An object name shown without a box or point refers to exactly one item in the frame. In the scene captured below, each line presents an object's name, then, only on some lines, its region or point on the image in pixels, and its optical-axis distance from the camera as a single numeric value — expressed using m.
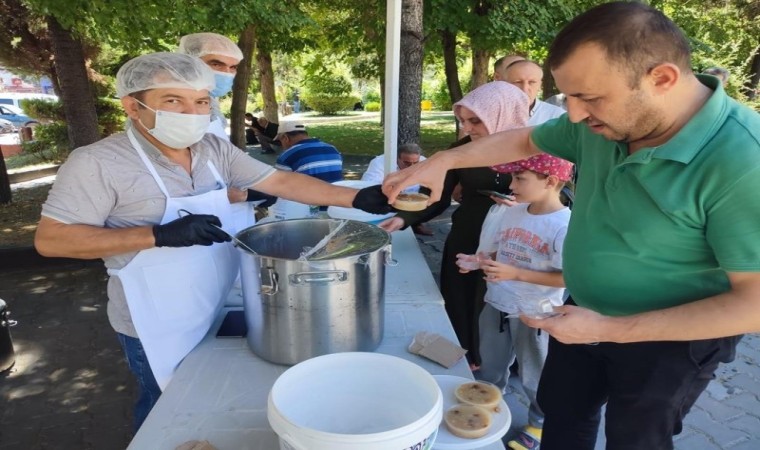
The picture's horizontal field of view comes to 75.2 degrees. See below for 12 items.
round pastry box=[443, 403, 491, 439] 1.20
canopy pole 3.13
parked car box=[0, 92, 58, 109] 22.53
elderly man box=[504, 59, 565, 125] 3.19
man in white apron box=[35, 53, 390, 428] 1.50
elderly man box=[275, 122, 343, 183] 4.36
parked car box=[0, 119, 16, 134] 17.11
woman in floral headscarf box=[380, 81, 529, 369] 2.45
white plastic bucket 1.07
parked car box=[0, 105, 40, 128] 18.53
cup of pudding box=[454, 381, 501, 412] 1.31
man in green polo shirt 1.11
